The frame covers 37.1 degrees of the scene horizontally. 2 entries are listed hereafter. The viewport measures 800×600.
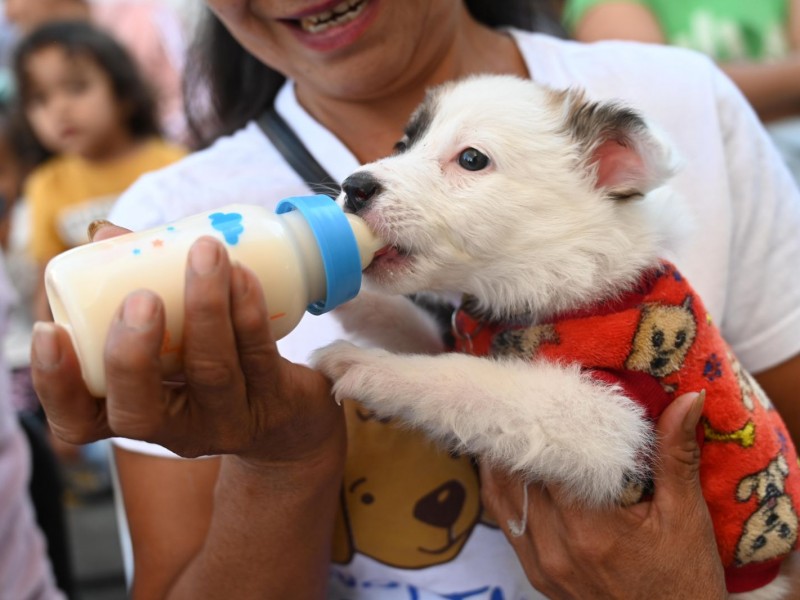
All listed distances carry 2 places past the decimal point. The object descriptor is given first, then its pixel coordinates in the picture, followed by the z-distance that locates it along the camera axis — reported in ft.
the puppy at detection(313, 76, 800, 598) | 1.72
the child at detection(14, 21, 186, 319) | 5.68
